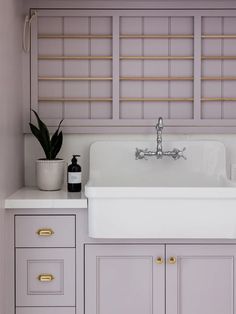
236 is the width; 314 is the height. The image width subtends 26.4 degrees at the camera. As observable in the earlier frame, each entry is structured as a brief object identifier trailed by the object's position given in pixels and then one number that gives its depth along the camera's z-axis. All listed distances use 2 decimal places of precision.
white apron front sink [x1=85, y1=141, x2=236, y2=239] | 2.24
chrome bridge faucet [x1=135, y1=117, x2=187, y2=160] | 2.73
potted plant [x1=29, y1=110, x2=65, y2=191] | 2.70
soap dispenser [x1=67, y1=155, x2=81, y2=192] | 2.67
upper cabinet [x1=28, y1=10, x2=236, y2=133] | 2.87
